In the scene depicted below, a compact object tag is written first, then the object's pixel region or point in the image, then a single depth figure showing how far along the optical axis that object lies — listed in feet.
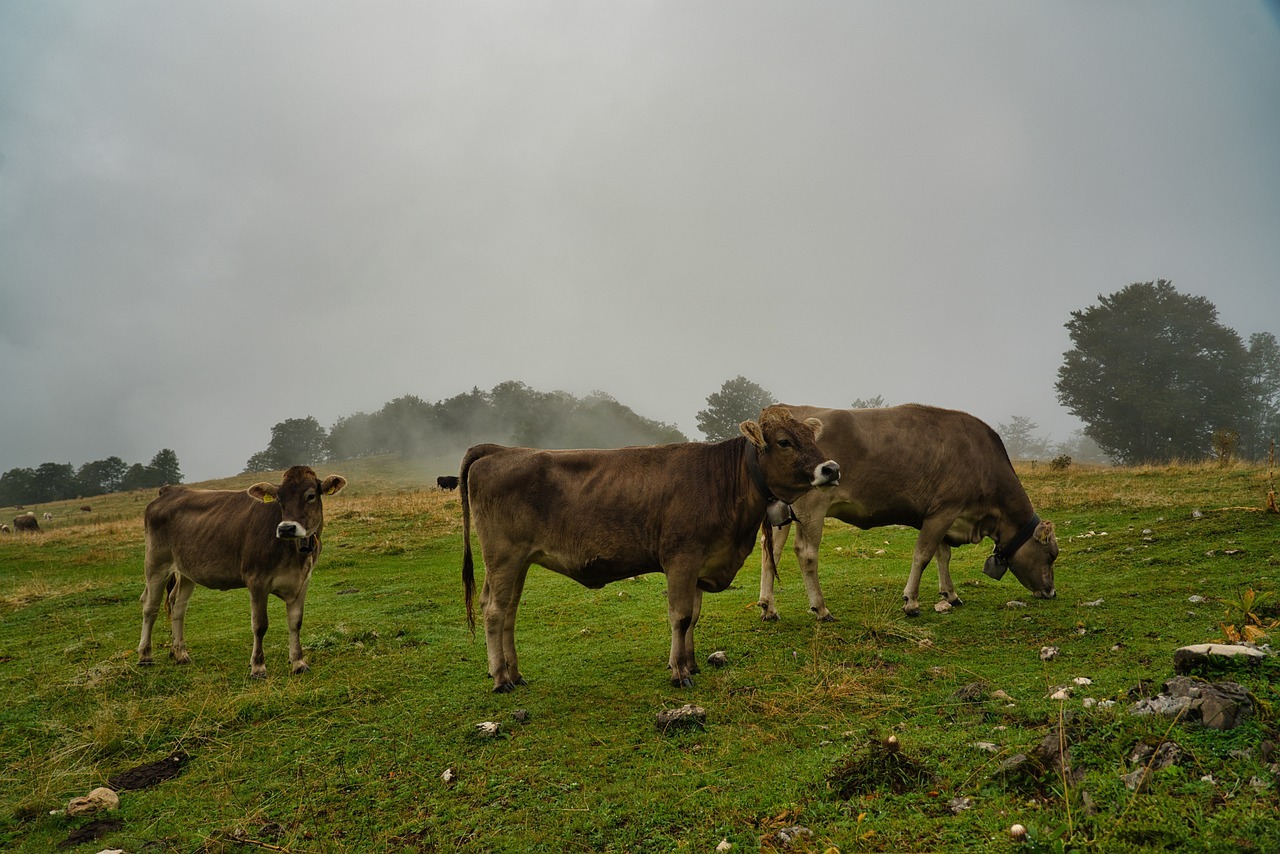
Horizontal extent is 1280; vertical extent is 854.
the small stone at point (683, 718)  18.89
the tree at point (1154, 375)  169.58
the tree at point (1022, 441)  480.23
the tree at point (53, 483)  317.63
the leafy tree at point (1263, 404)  190.44
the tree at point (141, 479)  319.47
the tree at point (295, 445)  351.05
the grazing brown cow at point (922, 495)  31.35
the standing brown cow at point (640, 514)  23.58
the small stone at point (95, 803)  17.43
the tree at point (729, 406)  296.71
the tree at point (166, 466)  319.88
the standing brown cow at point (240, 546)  30.01
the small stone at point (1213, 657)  14.32
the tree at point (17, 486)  309.63
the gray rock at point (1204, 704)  12.57
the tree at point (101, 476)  326.24
